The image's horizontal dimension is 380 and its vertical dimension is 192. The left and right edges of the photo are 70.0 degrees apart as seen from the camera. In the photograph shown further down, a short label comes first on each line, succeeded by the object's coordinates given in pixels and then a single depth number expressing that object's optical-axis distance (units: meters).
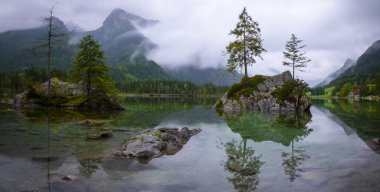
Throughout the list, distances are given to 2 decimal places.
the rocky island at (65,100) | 51.88
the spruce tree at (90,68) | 50.91
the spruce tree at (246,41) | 57.34
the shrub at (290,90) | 50.91
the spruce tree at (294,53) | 66.31
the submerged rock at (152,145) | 15.39
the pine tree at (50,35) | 45.03
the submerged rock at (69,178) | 10.77
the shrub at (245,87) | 54.63
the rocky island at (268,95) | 51.59
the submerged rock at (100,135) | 20.27
